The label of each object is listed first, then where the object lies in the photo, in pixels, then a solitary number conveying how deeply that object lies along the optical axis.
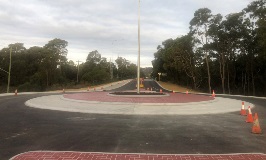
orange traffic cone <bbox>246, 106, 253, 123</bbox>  8.00
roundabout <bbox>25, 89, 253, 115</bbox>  10.31
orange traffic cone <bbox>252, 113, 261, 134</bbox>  6.31
